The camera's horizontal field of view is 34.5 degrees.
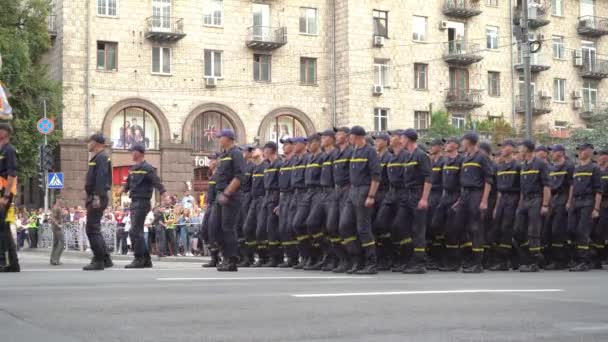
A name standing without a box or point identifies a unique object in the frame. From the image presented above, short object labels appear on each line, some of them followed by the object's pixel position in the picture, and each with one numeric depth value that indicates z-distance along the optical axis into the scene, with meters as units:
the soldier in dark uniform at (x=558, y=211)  17.39
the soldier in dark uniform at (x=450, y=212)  16.14
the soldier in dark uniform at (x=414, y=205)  15.07
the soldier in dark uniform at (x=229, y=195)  14.38
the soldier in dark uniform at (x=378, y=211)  15.41
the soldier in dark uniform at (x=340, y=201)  14.87
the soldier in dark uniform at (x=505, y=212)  16.69
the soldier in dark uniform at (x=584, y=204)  17.11
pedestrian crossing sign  34.75
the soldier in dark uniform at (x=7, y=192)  13.62
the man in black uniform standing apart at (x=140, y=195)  15.08
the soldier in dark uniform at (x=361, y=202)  14.36
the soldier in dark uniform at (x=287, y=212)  16.16
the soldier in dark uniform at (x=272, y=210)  16.62
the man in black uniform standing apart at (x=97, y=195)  14.20
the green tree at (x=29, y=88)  42.12
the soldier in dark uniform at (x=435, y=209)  16.38
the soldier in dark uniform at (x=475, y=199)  15.88
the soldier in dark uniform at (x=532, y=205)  16.50
